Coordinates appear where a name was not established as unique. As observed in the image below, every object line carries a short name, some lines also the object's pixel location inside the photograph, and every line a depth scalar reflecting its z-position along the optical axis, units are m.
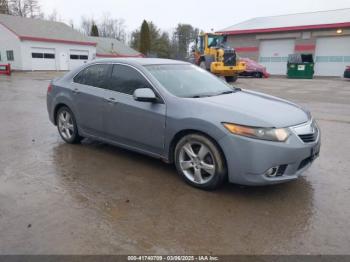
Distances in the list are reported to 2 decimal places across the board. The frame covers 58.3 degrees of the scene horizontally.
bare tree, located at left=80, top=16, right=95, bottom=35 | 88.25
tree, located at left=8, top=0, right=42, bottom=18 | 56.06
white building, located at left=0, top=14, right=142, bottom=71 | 31.28
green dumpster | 26.34
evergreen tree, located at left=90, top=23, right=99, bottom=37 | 56.26
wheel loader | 19.03
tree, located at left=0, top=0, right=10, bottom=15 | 51.50
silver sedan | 3.46
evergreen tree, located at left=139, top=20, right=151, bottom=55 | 50.31
